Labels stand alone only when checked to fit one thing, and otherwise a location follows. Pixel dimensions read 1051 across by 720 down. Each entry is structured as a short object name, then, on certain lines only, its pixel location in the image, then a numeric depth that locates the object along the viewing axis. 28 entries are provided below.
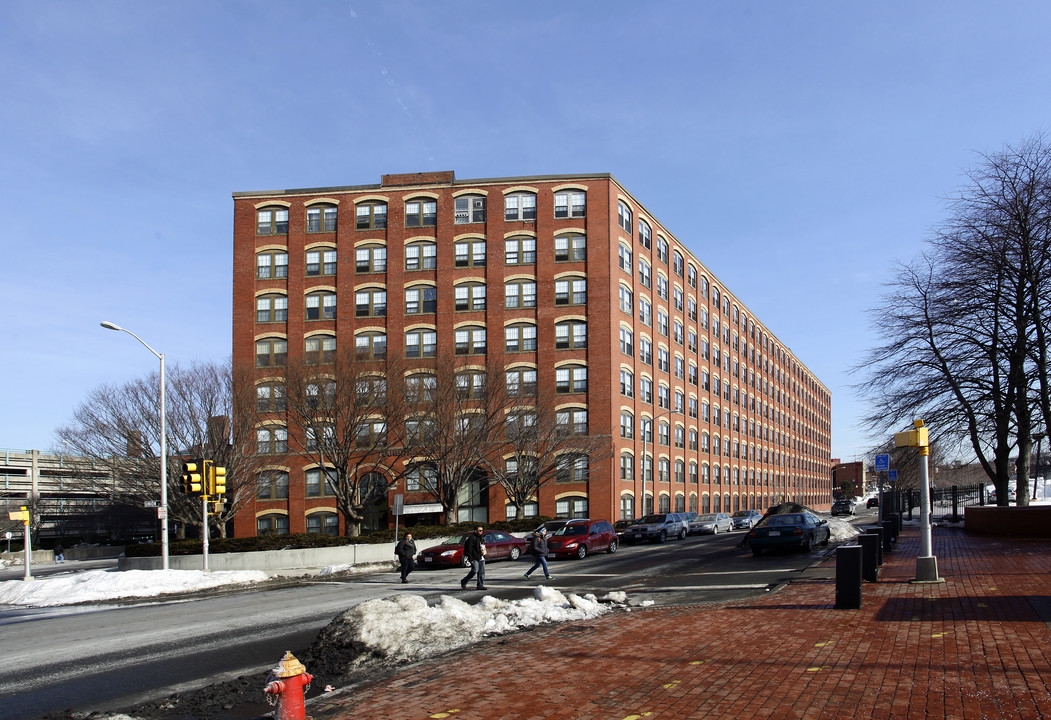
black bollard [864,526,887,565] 17.66
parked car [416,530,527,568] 28.52
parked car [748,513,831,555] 25.53
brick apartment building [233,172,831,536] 52.53
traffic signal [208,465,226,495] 26.14
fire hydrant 6.95
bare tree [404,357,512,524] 40.00
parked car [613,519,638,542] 46.74
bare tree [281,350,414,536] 36.62
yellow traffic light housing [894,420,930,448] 14.97
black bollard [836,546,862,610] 12.02
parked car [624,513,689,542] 38.59
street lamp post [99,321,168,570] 27.34
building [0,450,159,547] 45.56
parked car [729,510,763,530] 52.12
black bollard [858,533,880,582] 14.71
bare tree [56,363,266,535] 40.34
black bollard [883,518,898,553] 22.16
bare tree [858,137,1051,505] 24.62
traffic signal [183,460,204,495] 25.23
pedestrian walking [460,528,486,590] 19.45
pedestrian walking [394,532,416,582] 22.61
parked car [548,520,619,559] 29.62
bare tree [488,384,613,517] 45.47
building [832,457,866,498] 152.96
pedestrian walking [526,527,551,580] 21.09
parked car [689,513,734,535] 45.25
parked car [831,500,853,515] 73.19
